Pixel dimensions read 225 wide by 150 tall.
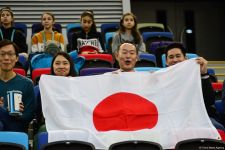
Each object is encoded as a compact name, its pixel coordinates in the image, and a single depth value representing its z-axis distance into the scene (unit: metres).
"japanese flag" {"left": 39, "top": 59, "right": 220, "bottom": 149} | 6.51
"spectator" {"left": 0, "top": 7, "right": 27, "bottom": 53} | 11.22
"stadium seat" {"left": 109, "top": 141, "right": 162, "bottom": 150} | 5.92
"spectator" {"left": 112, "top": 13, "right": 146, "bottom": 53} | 10.84
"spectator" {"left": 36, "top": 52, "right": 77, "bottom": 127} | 7.80
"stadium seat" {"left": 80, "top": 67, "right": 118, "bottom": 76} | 8.60
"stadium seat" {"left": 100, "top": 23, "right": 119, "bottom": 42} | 13.63
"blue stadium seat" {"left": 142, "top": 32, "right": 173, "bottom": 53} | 12.79
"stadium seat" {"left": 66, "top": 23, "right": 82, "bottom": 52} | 13.15
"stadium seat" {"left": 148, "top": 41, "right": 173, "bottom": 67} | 10.88
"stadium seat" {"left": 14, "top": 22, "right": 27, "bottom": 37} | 12.86
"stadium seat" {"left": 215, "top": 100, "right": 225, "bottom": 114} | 7.77
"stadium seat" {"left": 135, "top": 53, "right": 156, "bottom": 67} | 9.79
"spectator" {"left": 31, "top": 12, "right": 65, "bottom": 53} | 11.27
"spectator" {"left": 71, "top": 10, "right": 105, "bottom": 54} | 11.23
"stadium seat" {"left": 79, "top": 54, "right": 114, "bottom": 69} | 9.56
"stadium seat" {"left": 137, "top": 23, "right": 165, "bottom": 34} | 13.97
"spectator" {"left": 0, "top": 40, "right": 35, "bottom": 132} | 6.90
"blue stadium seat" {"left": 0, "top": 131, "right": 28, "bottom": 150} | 5.89
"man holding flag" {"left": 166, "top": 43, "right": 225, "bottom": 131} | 7.33
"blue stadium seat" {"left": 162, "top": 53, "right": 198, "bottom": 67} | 10.04
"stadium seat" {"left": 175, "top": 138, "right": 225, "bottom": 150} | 6.04
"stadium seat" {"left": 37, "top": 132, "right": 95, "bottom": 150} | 5.85
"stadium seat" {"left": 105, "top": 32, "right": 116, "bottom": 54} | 11.92
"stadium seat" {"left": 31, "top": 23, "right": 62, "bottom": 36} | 12.94
